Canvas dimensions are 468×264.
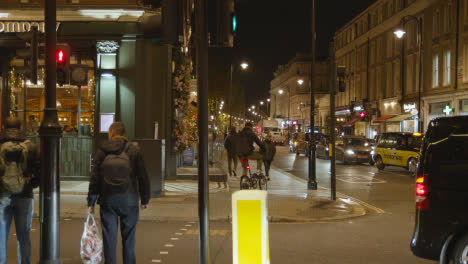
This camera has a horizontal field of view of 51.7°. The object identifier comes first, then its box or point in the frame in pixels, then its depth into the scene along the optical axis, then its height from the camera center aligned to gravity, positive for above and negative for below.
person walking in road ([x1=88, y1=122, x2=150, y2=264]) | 5.48 -0.69
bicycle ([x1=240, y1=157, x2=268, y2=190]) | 13.58 -1.46
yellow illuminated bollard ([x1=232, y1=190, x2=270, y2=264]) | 4.96 -1.01
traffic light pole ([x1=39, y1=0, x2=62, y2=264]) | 5.65 -0.40
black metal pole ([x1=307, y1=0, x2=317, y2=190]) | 15.25 -0.44
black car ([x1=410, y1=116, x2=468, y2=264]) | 5.46 -0.81
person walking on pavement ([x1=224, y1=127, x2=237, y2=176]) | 17.14 -0.69
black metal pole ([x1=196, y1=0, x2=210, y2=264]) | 5.04 +0.04
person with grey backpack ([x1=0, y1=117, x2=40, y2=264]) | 5.59 -0.64
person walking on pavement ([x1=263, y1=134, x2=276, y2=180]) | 16.34 -0.83
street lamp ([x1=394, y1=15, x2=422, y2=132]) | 29.97 +6.03
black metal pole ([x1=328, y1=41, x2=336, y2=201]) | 12.93 +0.68
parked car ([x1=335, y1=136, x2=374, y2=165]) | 28.58 -1.24
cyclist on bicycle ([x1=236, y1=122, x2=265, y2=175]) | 13.47 -0.31
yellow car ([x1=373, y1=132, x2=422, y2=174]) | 22.02 -0.98
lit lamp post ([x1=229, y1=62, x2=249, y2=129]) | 33.07 +4.40
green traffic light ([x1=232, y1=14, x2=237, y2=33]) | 5.34 +1.17
